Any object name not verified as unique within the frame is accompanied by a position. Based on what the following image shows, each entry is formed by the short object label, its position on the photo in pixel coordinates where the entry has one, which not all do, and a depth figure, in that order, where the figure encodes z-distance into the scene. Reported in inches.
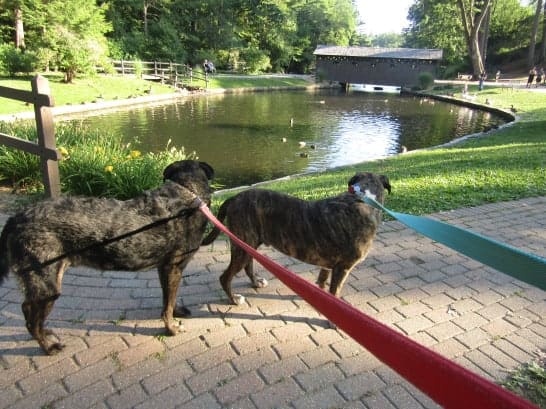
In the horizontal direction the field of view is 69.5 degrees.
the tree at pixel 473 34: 1707.7
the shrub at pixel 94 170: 277.1
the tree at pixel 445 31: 2380.7
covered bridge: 2025.1
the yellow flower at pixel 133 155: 307.0
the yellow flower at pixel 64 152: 280.8
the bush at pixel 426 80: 1841.8
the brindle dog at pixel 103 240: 107.7
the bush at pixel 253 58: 2073.7
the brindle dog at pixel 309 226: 135.0
